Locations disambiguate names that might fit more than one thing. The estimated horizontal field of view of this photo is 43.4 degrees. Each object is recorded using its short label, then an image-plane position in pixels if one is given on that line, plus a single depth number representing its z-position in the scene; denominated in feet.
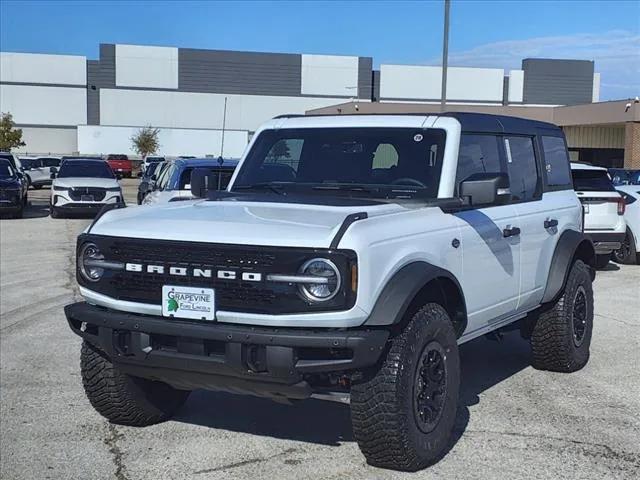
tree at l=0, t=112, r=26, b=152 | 236.02
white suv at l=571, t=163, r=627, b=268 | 41.22
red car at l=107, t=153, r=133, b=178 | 193.36
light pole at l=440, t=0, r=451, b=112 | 59.21
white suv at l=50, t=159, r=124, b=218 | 71.31
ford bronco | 13.39
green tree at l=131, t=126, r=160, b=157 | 239.50
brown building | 115.96
